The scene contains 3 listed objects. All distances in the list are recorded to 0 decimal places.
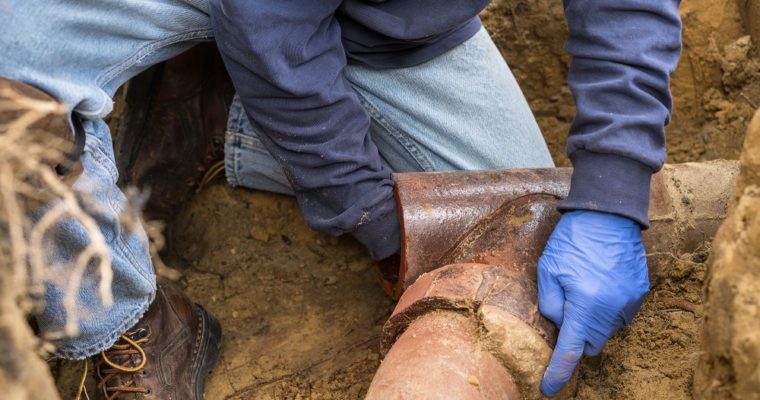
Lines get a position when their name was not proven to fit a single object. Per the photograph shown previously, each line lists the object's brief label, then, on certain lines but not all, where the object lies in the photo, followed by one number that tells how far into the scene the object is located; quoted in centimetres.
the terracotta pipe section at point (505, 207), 176
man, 160
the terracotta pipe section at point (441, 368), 139
